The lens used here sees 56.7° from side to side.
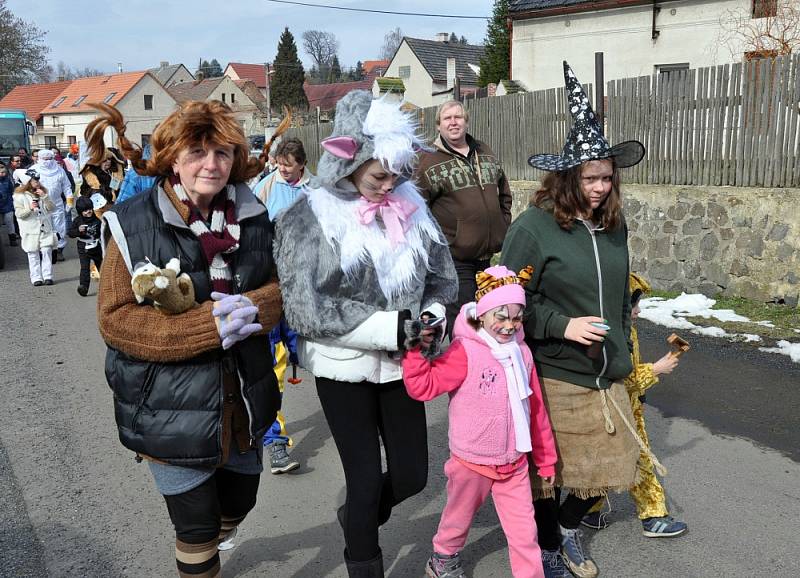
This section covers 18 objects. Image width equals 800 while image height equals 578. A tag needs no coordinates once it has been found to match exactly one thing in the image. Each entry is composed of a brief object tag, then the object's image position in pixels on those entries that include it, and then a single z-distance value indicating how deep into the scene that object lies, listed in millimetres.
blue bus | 23719
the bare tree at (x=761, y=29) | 14594
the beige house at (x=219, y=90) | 70188
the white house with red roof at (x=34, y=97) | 66375
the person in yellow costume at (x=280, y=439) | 4473
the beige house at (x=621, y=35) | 17891
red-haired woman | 2463
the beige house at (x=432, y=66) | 46906
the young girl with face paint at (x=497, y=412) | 2914
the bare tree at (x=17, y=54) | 43375
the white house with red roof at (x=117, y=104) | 59438
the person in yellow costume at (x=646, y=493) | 3520
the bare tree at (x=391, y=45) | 101062
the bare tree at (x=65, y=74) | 78562
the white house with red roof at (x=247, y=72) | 94188
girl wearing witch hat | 3084
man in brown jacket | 5090
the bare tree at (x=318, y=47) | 95250
